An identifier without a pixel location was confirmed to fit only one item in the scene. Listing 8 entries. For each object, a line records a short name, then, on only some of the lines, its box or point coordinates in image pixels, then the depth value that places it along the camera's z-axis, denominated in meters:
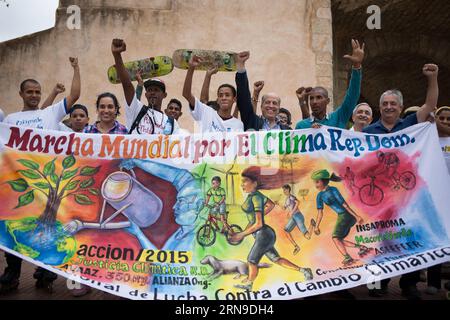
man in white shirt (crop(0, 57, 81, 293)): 5.19
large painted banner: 4.16
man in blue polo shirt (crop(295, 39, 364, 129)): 5.03
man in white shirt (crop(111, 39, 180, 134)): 5.04
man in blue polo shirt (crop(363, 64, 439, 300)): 4.84
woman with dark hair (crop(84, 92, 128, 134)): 5.06
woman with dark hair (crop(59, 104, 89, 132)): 5.29
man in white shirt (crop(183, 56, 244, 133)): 5.24
